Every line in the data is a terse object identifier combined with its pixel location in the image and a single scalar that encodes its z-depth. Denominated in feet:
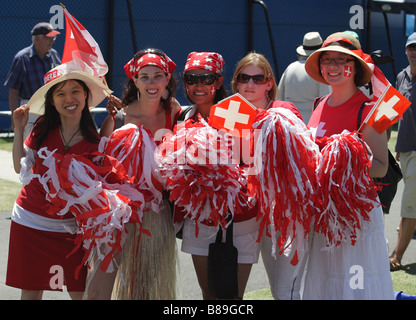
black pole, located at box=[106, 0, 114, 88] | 38.73
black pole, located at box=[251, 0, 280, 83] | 42.30
